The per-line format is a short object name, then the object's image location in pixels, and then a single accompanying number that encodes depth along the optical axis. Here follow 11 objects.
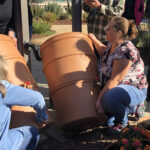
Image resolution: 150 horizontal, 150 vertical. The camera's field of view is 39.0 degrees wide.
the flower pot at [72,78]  2.12
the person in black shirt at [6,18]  2.55
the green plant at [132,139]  1.57
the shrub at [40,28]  8.22
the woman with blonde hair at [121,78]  2.07
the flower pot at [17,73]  2.07
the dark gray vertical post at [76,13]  2.77
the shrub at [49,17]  10.68
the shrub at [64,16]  11.81
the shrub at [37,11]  10.82
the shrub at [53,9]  12.23
